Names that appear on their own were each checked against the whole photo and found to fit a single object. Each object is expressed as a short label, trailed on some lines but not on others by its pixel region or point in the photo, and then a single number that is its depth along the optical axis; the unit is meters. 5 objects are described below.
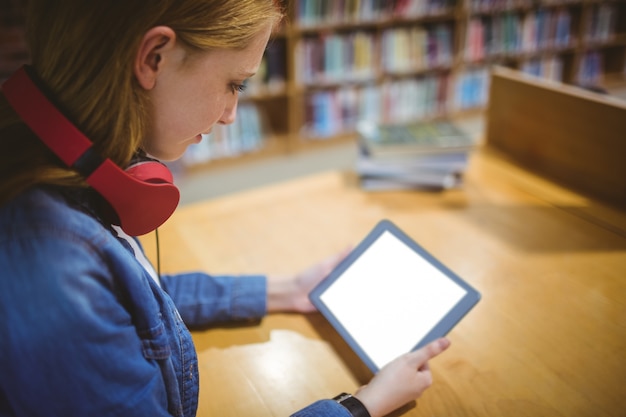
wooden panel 1.14
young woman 0.48
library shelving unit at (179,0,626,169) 3.12
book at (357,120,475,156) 1.30
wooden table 0.74
